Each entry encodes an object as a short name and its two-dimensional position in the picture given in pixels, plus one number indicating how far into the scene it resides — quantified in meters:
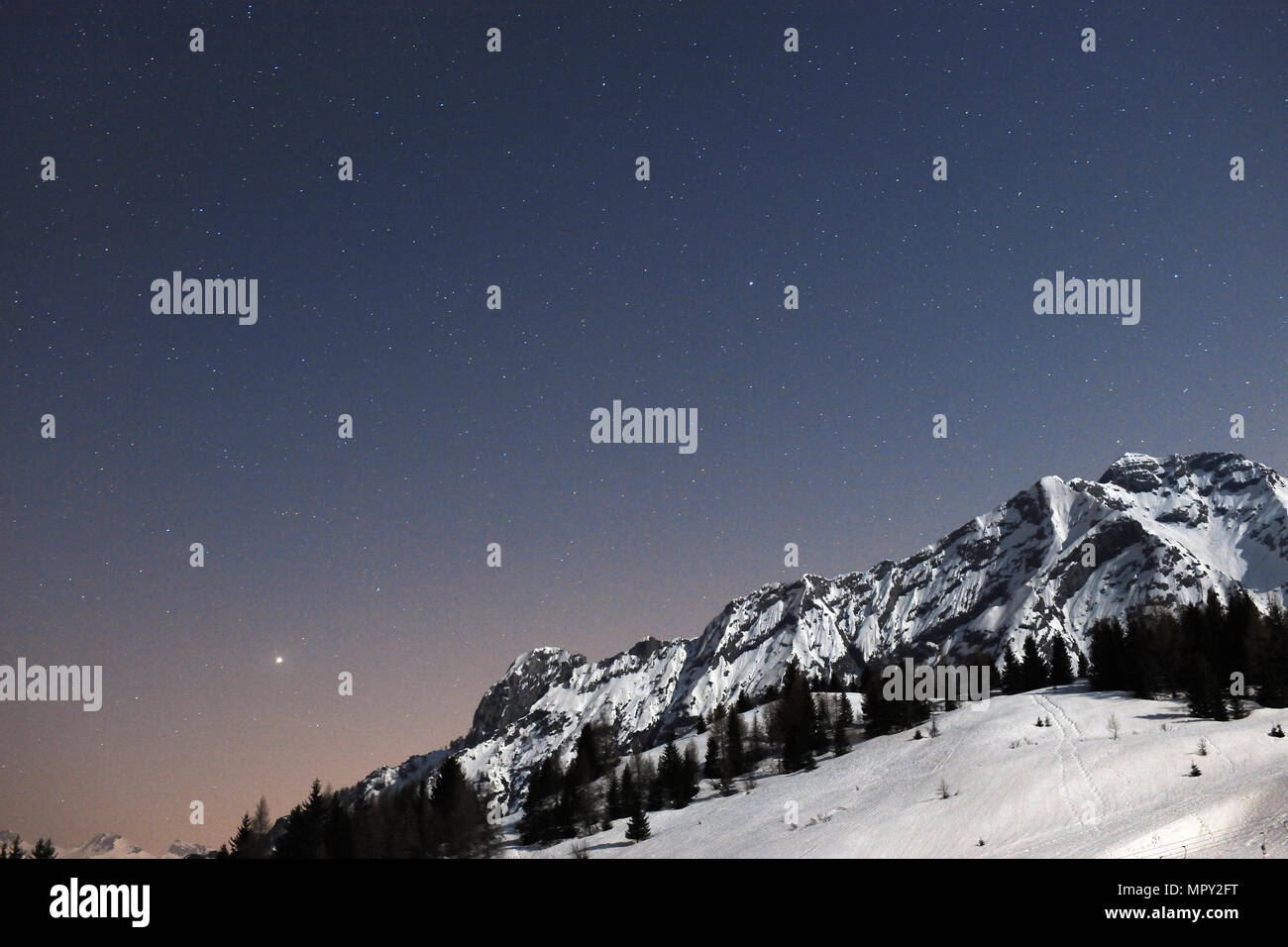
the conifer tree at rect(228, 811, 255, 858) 60.33
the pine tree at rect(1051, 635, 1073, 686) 97.62
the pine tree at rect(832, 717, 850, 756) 79.00
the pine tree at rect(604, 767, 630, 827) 73.25
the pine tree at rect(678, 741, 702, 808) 76.31
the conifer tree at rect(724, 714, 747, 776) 84.94
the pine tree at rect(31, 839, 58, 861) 60.31
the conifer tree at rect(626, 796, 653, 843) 62.50
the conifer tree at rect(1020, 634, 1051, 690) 96.94
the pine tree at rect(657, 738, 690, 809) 75.94
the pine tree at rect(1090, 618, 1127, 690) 82.69
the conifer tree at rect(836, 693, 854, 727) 84.72
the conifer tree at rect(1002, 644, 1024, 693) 99.56
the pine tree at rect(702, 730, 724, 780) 85.46
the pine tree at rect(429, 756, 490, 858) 64.80
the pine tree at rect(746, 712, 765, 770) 86.46
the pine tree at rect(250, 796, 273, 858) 61.69
